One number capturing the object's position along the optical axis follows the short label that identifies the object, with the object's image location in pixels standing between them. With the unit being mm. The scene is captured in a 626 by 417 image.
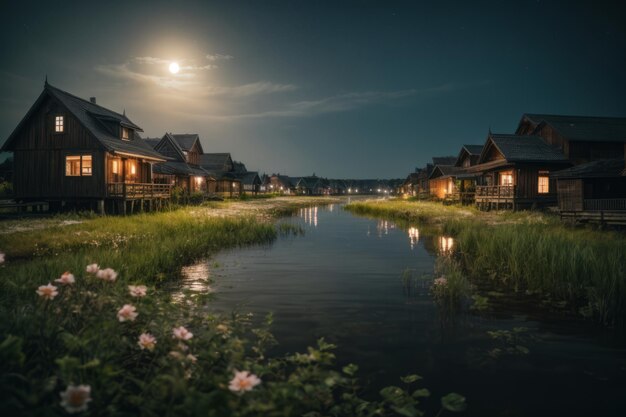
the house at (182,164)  42156
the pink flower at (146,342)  3355
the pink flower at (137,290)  4082
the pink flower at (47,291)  3518
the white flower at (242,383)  2717
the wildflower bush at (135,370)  2783
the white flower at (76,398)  2479
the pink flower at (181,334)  3375
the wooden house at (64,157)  24969
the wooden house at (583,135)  29875
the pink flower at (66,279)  3698
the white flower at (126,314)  3446
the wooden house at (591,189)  18859
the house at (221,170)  59719
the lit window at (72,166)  25484
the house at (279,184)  126562
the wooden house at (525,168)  29125
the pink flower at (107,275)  3873
